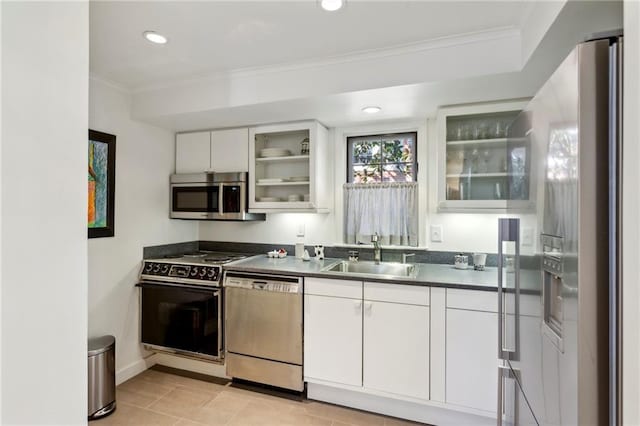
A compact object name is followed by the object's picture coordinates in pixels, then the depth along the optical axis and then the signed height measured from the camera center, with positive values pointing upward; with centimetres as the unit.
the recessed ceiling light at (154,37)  186 +103
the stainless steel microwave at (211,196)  293 +17
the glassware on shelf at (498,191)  235 +18
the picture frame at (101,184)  244 +24
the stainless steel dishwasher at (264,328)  242 -87
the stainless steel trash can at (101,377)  222 -114
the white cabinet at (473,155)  231 +45
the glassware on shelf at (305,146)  290 +62
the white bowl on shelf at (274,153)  292 +56
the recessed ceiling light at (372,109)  241 +80
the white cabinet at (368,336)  215 -84
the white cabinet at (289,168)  277 +43
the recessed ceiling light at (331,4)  156 +103
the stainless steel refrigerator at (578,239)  74 -6
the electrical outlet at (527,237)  107 -7
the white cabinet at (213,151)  294 +60
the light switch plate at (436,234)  274 -15
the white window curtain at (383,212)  279 +3
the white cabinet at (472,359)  201 -90
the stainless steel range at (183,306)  261 -76
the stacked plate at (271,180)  288 +31
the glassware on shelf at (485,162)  239 +40
